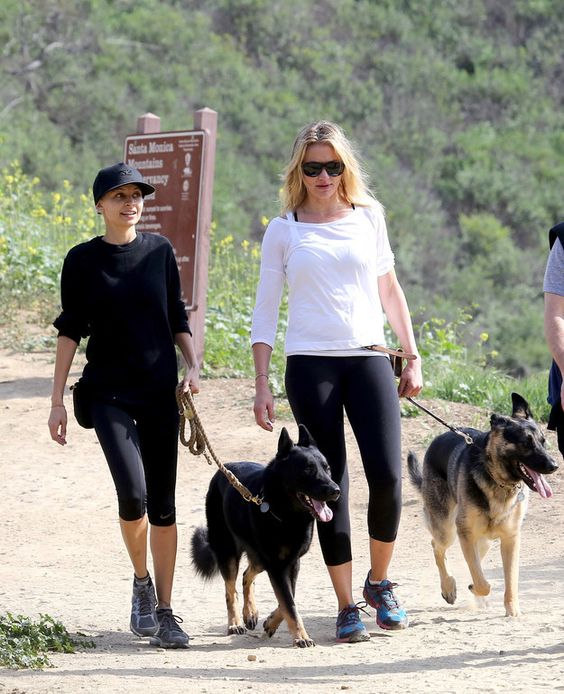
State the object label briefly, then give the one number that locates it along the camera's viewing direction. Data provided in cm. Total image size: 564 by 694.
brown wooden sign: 2158
